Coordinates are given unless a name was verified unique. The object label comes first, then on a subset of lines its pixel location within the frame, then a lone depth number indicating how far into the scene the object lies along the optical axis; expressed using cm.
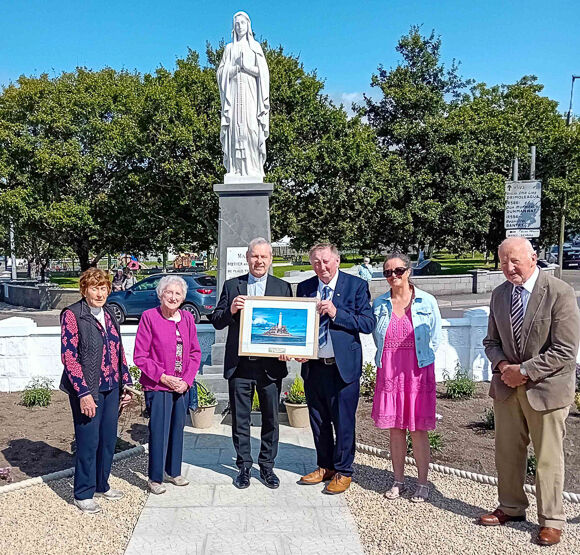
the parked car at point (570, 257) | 4050
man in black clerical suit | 517
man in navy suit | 493
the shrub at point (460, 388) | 823
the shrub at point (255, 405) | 715
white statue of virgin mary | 832
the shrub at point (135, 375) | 825
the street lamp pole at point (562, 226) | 2658
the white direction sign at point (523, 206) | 1160
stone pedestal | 812
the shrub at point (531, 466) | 536
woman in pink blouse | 497
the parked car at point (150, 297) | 1675
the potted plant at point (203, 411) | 693
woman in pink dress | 476
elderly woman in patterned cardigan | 464
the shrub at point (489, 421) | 689
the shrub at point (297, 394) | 702
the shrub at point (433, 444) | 608
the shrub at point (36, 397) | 794
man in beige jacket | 409
